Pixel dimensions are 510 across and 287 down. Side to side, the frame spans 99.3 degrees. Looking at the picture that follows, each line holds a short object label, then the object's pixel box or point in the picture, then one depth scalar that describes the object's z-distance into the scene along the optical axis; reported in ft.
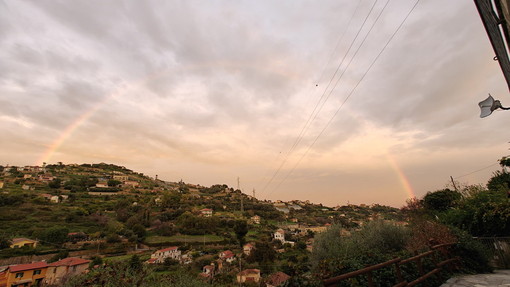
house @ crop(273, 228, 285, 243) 190.33
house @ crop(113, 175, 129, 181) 424.46
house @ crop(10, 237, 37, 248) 142.92
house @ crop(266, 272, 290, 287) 36.39
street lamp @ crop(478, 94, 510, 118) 17.44
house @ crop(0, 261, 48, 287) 94.38
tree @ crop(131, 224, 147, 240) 186.70
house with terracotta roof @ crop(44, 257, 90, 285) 102.88
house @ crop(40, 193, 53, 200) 247.89
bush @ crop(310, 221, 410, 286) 22.58
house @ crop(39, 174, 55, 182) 333.93
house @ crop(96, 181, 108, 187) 353.82
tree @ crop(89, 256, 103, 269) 114.41
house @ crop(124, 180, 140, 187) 399.44
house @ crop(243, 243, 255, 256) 140.19
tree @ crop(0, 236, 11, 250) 139.85
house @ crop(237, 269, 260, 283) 84.34
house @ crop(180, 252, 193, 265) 127.49
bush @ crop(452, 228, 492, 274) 28.71
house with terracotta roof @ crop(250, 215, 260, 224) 254.82
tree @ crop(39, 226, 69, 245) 152.35
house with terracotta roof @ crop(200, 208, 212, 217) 255.70
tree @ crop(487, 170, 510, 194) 52.71
